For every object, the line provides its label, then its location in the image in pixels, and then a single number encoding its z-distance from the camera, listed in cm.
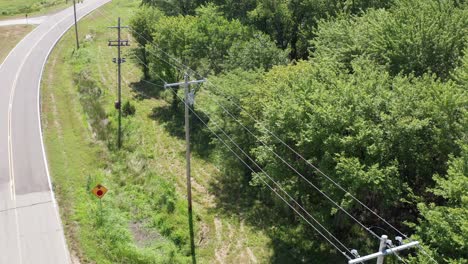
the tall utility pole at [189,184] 2334
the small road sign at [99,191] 2413
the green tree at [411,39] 2778
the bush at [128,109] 4075
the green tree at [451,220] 1702
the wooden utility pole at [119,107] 3547
